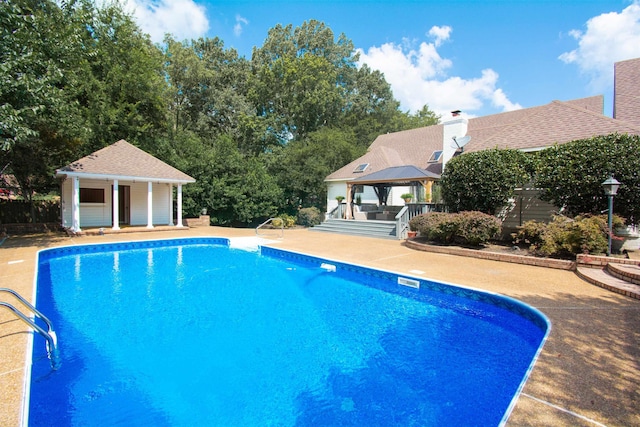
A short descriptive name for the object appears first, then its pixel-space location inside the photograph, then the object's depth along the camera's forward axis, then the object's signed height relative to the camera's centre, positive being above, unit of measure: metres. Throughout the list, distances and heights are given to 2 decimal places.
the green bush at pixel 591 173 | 8.87 +0.96
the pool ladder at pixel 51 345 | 4.02 -1.95
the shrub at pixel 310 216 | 20.38 -0.84
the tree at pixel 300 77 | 31.53 +12.73
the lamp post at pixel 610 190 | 8.03 +0.41
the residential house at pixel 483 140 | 12.56 +3.13
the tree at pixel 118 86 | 18.73 +7.09
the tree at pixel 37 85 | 9.34 +3.58
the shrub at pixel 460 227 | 10.34 -0.77
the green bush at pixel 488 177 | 11.23 +1.00
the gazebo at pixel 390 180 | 15.12 +1.23
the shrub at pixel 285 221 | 18.97 -1.13
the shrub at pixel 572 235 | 8.34 -0.81
